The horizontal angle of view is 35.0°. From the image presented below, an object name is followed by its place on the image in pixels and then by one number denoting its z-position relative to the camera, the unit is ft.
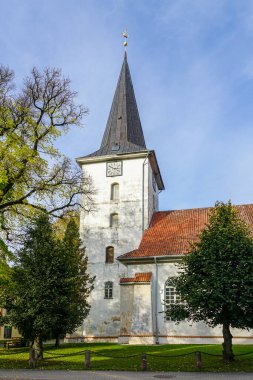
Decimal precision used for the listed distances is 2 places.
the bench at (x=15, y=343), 96.56
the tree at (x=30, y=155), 67.82
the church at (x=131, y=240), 85.81
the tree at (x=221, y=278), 53.57
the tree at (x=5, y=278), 60.05
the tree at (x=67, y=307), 60.85
